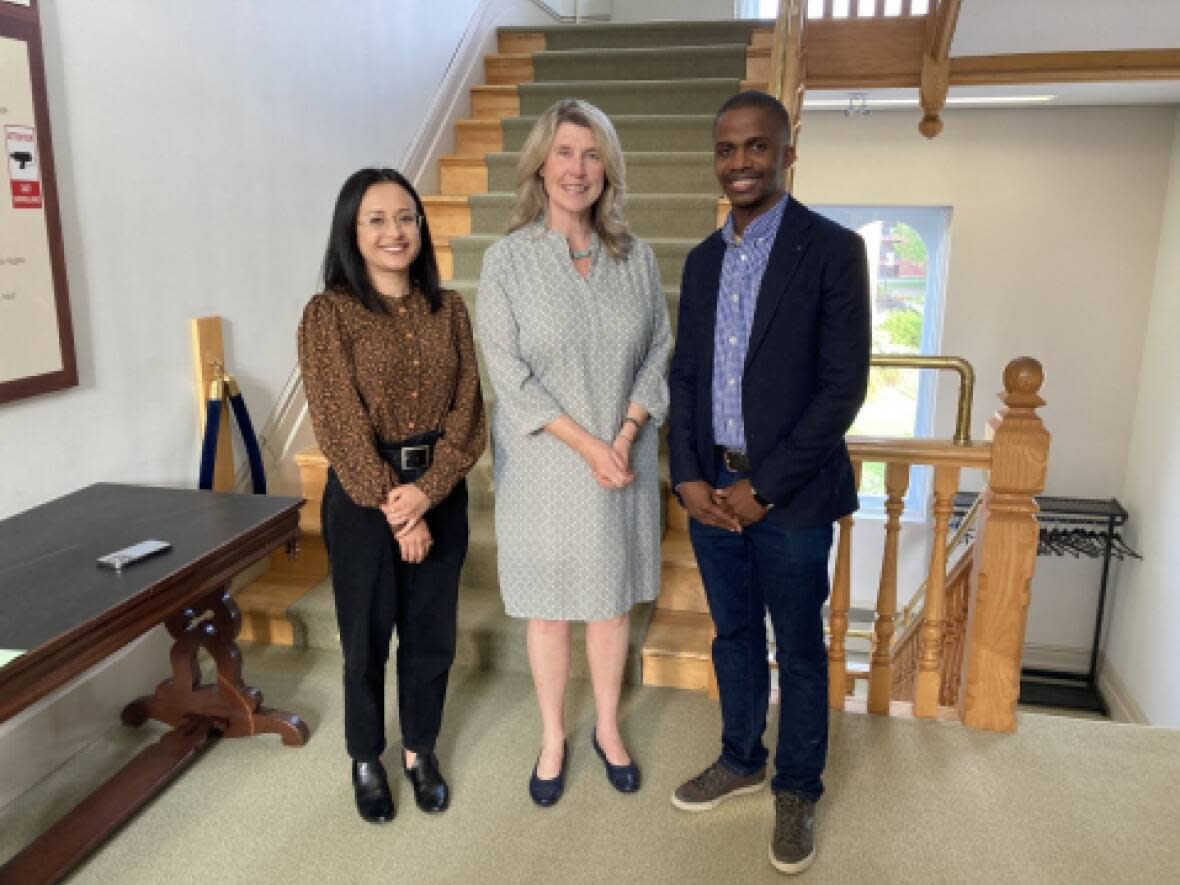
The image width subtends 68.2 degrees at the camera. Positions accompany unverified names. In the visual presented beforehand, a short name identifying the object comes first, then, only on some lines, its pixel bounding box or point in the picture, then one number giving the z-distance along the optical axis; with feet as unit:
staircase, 8.34
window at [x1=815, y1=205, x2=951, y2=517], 20.53
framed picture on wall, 5.94
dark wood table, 4.74
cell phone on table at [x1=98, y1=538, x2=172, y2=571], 5.39
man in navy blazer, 5.06
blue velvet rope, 7.97
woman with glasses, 5.48
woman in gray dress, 5.66
